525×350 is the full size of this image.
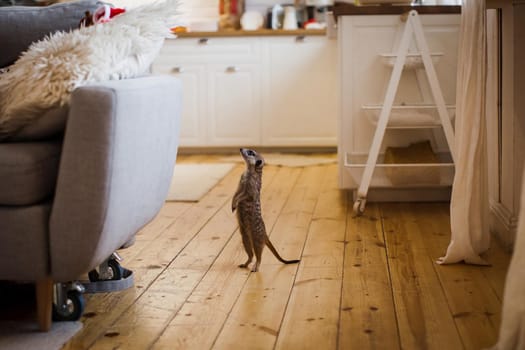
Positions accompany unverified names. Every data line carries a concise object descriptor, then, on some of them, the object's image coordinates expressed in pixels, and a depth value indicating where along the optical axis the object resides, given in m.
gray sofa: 1.98
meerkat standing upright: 2.72
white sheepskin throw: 2.08
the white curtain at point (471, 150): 2.72
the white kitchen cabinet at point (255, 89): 5.88
